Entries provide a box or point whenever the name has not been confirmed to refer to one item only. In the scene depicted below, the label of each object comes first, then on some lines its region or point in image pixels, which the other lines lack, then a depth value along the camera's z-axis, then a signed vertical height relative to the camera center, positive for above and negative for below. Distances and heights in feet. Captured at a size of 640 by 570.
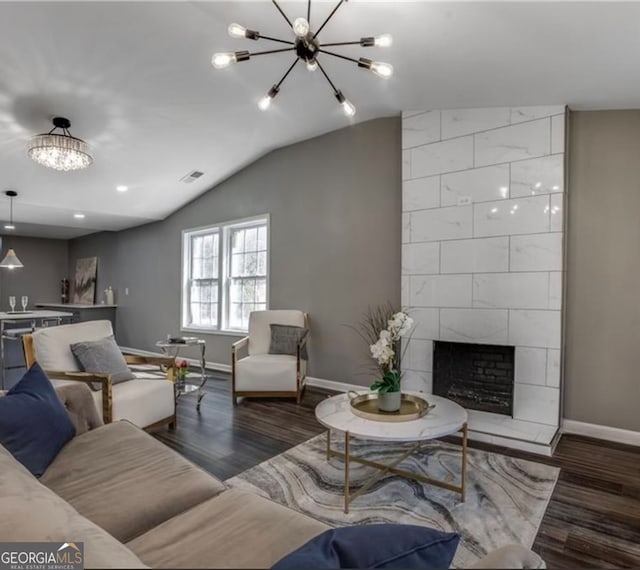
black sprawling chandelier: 6.75 +4.51
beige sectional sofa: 3.04 -2.55
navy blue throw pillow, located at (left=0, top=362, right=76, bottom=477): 5.25 -2.10
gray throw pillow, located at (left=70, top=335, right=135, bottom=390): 9.54 -2.01
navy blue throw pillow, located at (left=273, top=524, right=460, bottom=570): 2.42 -1.76
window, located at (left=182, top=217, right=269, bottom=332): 17.76 +0.42
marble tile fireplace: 10.29 +1.20
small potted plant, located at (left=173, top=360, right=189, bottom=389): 12.11 -2.86
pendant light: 16.41 +0.95
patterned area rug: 6.38 -4.04
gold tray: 7.29 -2.55
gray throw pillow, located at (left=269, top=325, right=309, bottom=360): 14.43 -2.13
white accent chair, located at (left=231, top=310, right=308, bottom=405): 13.16 -3.26
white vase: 7.71 -2.37
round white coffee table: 6.73 -2.63
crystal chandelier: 11.18 +3.93
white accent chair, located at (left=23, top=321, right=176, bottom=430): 8.93 -2.40
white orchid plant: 7.67 -1.33
